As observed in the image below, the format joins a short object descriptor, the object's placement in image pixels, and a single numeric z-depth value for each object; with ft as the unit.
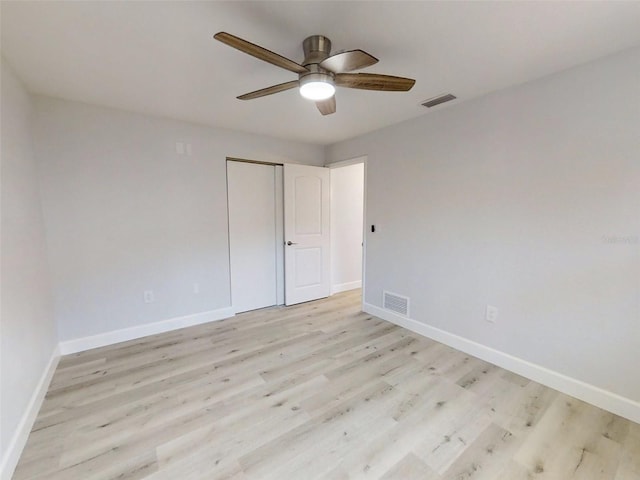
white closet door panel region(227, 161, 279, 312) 11.67
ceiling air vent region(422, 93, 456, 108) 7.99
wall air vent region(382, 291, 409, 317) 10.54
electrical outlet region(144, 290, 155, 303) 9.82
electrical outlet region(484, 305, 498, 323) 8.02
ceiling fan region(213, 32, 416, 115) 4.72
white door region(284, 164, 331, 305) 12.76
